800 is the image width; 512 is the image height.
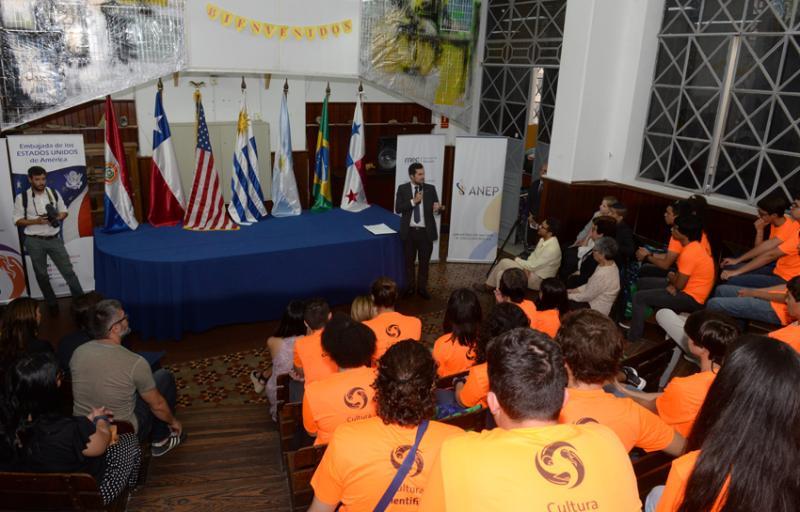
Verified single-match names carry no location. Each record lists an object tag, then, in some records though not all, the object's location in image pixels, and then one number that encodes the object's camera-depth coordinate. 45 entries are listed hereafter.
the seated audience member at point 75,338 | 3.25
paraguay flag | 5.47
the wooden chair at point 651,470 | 2.19
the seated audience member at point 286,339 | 3.41
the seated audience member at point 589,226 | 5.42
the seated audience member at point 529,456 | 1.21
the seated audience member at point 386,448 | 1.72
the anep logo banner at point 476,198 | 6.84
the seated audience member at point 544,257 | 5.27
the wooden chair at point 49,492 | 2.18
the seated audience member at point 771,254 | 4.52
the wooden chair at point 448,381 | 2.91
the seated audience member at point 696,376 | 2.38
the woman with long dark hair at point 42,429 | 2.27
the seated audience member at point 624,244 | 5.11
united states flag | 5.74
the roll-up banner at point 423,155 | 6.55
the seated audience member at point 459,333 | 3.03
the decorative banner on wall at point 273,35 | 5.75
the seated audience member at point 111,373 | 2.84
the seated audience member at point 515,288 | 3.49
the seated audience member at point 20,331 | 2.99
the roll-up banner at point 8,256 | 5.15
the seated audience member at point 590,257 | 4.98
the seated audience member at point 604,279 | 4.55
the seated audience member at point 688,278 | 4.45
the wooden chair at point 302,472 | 2.21
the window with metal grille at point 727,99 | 5.19
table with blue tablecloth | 4.75
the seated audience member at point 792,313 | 2.94
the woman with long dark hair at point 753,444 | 1.37
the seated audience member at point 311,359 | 2.91
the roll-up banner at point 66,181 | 5.13
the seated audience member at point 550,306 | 3.48
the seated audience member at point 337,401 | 2.25
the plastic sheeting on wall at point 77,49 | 5.17
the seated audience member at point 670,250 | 4.92
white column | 5.98
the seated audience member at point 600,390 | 2.03
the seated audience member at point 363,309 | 3.47
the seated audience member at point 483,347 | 2.63
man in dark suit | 5.70
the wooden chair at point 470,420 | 2.49
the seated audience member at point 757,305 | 4.12
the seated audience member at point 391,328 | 3.17
